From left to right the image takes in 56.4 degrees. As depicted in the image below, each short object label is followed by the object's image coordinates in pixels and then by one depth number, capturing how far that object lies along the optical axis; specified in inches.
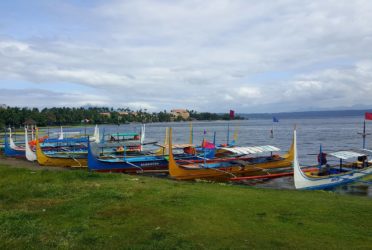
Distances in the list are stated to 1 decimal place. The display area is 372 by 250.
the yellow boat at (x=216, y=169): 763.4
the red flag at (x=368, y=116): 791.3
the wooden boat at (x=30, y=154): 1136.8
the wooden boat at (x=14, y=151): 1311.5
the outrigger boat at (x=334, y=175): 630.5
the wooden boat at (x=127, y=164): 880.5
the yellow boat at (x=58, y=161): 994.1
